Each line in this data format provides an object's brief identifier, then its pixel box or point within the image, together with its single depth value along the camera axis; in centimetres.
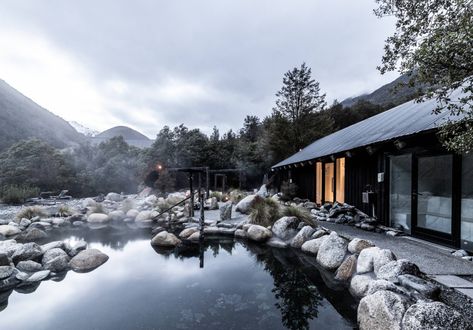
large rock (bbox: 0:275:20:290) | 358
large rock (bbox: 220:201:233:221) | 745
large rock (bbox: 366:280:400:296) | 245
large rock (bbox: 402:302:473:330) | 180
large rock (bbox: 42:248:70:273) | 429
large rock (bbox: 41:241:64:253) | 476
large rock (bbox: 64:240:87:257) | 491
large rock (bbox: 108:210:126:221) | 919
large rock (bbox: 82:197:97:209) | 1019
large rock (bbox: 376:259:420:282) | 270
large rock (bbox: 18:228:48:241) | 630
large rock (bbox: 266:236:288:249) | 531
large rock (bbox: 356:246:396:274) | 310
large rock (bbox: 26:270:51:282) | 387
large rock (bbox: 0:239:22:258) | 451
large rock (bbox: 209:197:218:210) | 968
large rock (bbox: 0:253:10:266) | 385
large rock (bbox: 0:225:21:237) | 666
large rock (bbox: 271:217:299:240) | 557
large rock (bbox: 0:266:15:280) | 367
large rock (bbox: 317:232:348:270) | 389
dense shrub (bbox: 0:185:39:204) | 1302
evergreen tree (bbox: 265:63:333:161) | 1858
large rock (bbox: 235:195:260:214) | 802
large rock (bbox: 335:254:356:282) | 348
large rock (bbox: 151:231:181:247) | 581
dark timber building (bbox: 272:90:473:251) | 362
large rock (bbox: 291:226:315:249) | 509
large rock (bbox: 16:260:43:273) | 420
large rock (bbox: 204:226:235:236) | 652
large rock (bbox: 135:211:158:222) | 880
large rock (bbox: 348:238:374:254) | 375
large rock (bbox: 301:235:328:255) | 461
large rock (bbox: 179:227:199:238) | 646
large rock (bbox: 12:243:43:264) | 437
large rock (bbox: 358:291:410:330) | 207
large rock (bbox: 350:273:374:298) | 295
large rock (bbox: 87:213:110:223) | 864
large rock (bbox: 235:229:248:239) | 621
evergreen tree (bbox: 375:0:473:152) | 184
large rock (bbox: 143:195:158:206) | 1099
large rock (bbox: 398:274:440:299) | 232
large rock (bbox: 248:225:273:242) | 571
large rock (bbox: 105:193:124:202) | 1504
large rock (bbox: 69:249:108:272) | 445
